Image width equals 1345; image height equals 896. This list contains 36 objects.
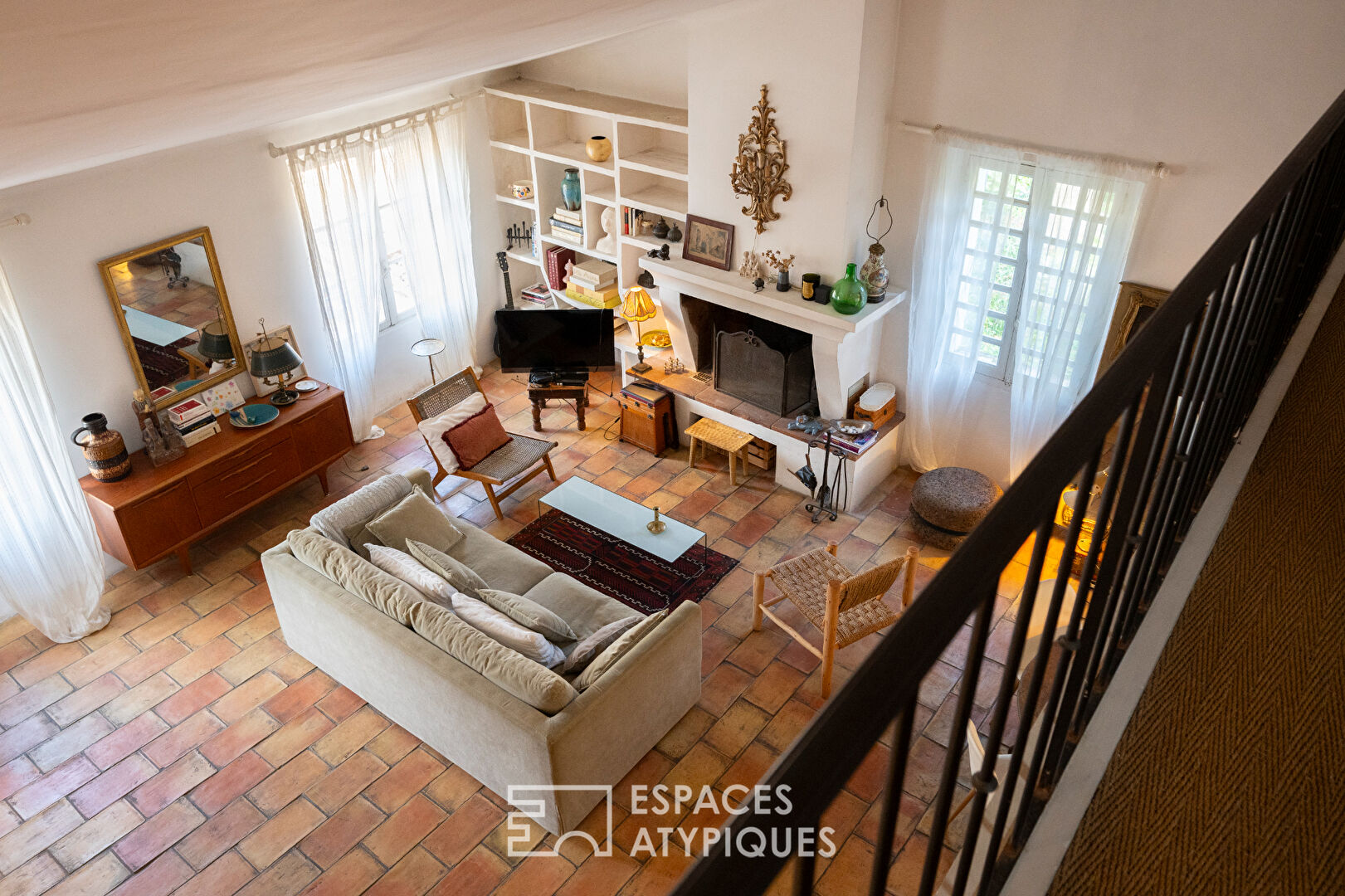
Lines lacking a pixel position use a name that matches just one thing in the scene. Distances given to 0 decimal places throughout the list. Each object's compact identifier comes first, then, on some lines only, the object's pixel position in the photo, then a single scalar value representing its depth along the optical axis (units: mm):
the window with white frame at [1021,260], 5184
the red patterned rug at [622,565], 5680
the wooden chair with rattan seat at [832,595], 4781
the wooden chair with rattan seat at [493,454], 6281
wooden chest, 6852
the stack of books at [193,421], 5879
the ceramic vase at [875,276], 5797
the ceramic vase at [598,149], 6961
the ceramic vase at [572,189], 7344
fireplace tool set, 6207
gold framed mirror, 5621
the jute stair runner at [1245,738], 1033
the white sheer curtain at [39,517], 5059
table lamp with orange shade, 6680
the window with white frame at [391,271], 7020
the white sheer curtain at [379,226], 6594
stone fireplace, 5984
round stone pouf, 5836
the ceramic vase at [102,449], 5441
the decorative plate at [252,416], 6129
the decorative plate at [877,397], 6258
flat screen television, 7129
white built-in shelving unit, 6727
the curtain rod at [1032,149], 4811
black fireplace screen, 6234
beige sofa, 4020
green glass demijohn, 5648
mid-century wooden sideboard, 5527
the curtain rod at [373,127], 6168
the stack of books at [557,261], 7809
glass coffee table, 5574
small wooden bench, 6539
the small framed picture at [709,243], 6203
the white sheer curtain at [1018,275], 5121
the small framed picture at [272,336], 6391
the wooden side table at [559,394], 7227
